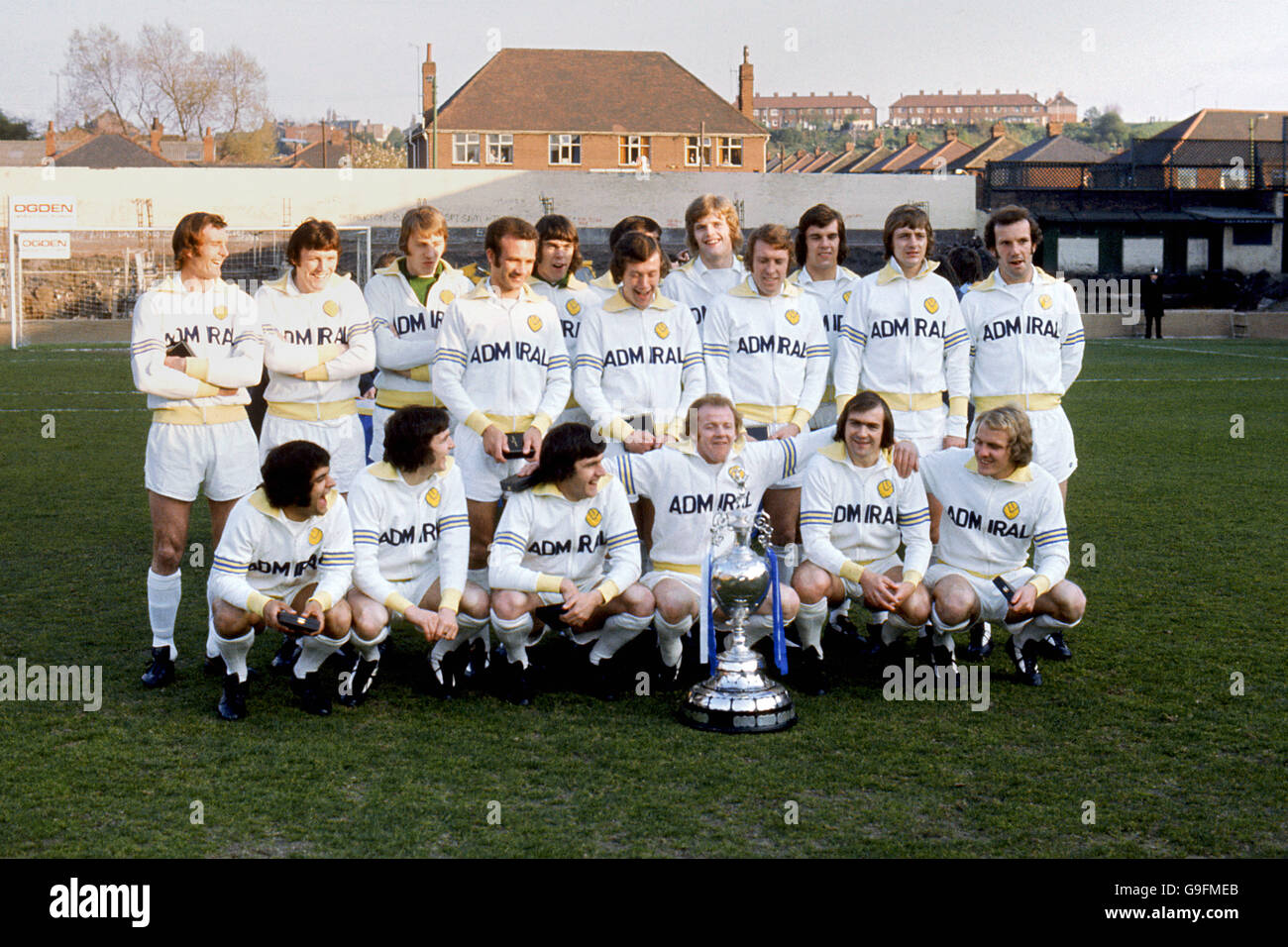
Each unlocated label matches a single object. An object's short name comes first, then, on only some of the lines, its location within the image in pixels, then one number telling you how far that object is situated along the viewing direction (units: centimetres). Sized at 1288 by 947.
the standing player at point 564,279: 555
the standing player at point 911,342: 549
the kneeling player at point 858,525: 502
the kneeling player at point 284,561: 448
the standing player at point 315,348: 515
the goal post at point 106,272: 3055
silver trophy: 442
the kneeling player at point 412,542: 470
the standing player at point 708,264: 572
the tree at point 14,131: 6412
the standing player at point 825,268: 582
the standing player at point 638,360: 531
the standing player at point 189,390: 486
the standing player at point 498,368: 515
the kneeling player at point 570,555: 474
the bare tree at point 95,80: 4956
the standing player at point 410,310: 548
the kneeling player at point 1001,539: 494
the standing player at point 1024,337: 562
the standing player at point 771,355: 544
